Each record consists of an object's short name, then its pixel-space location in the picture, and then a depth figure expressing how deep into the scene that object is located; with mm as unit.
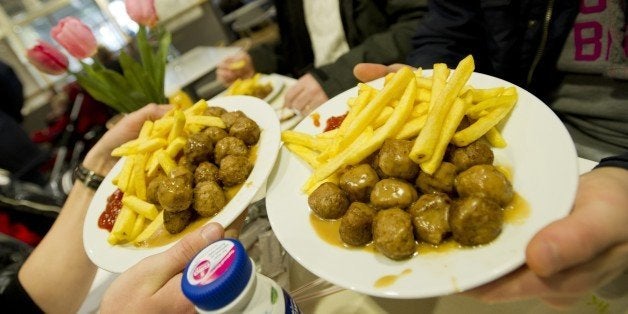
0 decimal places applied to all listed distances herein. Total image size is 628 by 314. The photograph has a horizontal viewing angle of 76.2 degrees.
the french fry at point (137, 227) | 407
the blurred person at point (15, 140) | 1213
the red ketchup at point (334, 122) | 433
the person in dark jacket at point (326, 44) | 652
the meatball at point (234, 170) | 414
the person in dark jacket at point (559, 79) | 238
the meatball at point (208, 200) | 393
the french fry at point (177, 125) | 452
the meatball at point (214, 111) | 506
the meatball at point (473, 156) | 319
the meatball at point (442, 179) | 318
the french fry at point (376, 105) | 365
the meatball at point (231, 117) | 477
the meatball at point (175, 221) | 395
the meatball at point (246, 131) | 452
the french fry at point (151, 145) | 447
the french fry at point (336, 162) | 351
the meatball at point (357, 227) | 309
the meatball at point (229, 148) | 440
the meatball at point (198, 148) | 441
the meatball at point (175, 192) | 384
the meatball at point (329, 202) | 337
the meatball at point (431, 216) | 290
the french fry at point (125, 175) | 437
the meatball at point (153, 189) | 423
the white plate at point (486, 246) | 255
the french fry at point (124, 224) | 397
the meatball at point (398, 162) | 326
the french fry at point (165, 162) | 426
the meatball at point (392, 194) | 318
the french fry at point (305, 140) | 391
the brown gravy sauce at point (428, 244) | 274
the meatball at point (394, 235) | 284
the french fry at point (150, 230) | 406
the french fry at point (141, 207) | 413
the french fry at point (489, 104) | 339
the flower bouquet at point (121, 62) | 525
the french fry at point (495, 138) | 333
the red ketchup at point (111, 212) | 438
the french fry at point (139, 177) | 435
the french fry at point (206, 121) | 470
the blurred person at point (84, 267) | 299
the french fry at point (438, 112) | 313
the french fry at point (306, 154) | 385
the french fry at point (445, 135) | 314
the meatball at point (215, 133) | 465
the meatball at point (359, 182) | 342
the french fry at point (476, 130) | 327
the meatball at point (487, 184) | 287
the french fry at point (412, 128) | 344
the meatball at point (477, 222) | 268
